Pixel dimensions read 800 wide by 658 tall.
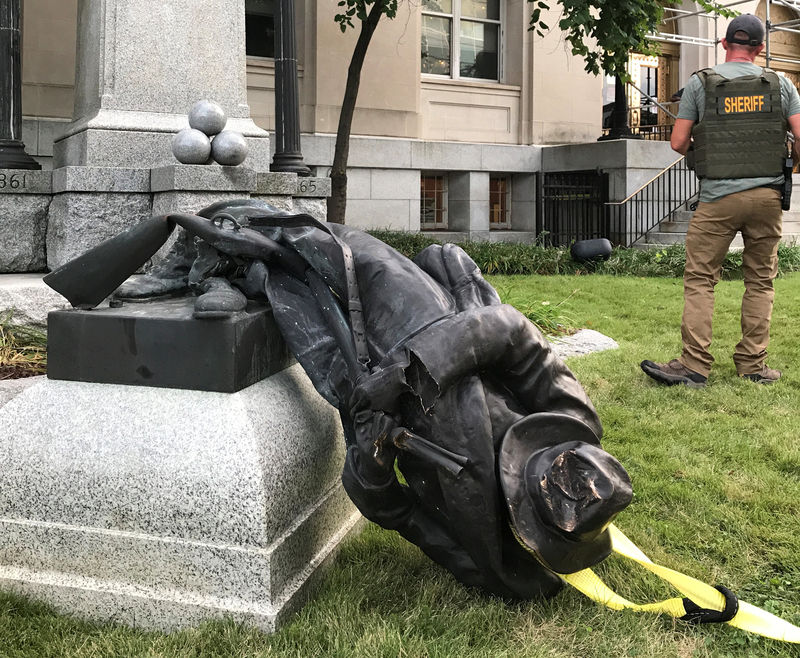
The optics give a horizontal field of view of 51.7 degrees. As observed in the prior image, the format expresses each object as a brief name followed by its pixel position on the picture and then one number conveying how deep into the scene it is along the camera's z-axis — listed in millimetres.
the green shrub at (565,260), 12609
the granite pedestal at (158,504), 2609
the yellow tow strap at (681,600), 2537
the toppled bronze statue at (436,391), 2367
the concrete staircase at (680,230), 15133
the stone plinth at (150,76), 6977
